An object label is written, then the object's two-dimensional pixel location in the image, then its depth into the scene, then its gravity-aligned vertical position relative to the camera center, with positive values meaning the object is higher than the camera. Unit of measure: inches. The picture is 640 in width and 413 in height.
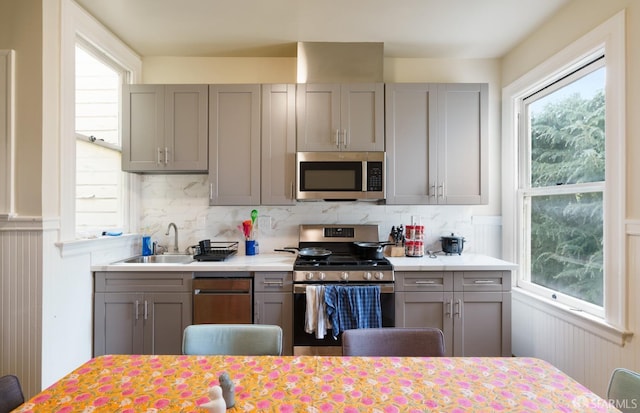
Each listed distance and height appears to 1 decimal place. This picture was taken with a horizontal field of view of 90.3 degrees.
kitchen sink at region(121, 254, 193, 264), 107.1 -17.9
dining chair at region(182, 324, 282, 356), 52.4 -22.3
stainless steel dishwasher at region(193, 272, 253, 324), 90.6 -26.9
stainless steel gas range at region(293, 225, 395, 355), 90.1 -22.2
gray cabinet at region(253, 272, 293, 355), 91.1 -27.2
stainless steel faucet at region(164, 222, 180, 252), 113.2 -11.0
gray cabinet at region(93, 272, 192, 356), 91.4 -30.1
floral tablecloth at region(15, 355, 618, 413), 35.1 -22.1
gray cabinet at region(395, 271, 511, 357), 92.0 -29.1
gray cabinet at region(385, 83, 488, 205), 103.4 +20.4
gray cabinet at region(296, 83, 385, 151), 102.6 +29.0
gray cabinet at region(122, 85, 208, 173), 103.3 +25.5
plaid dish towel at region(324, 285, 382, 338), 86.9 -27.8
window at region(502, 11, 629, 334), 71.1 +7.0
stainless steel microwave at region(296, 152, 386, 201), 101.7 +9.8
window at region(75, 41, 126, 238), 91.3 +18.9
